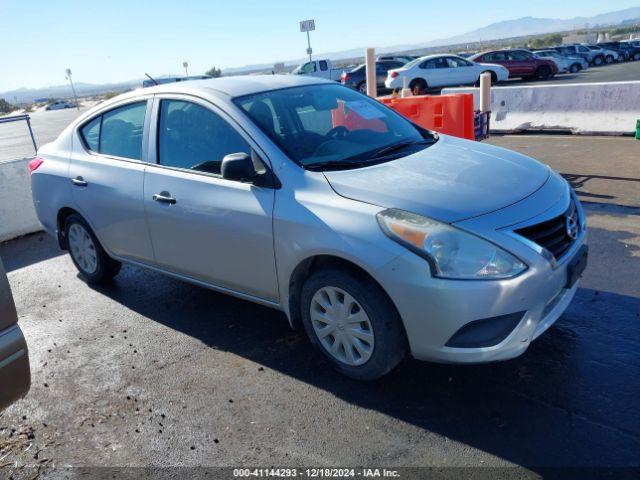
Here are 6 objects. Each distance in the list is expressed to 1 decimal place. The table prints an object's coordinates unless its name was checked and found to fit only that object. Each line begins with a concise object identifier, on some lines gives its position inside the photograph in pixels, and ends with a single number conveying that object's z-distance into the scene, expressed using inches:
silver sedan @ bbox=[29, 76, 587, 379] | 113.0
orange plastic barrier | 299.7
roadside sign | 1071.6
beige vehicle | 103.7
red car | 1160.2
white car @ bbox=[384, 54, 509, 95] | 1032.2
